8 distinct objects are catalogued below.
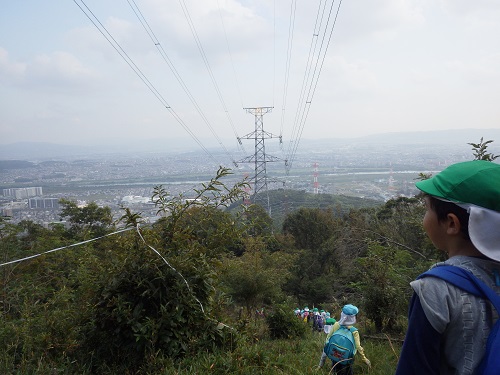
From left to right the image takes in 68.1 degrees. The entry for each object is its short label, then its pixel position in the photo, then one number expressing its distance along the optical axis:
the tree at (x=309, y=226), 25.48
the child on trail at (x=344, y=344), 4.17
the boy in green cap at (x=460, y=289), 1.13
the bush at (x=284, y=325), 8.07
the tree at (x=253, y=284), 12.20
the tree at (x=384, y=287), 7.43
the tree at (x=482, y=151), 5.03
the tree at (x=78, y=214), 19.81
